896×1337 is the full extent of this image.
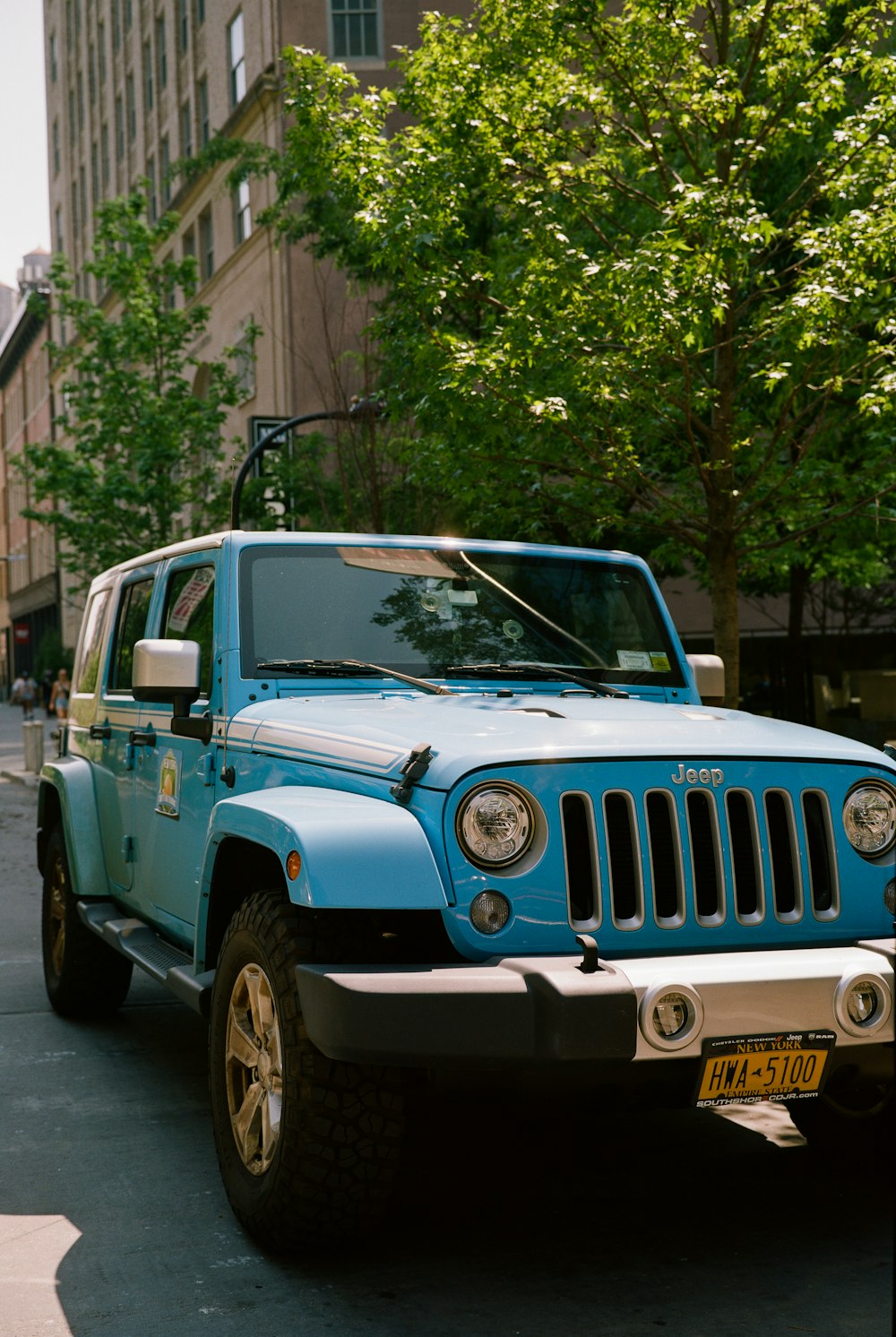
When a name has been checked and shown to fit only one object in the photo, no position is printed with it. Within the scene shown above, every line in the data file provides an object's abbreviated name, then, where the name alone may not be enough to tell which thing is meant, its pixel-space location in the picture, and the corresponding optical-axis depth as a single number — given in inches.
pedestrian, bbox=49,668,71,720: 1346.0
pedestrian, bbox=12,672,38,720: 1989.4
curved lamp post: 612.7
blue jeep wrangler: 136.9
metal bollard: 1047.6
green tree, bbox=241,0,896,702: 366.9
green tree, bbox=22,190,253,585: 984.9
